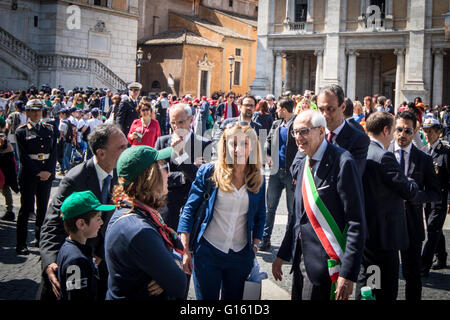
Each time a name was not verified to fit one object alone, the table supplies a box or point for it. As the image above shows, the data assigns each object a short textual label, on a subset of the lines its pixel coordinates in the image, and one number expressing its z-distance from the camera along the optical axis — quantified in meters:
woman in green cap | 2.63
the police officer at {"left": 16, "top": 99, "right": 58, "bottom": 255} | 6.85
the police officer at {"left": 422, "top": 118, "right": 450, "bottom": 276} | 6.00
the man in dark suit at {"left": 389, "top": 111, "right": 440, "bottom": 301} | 4.74
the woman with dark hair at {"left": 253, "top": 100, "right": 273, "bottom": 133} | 11.20
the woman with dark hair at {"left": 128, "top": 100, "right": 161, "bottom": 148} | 7.97
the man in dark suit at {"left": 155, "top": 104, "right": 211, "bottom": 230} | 4.96
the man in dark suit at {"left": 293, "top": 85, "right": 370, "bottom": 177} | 4.36
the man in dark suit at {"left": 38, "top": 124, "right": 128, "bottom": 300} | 3.59
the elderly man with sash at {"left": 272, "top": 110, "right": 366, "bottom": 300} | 3.45
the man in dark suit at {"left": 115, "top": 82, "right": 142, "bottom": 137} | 10.05
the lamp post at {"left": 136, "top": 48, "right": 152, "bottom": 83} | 32.62
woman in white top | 3.82
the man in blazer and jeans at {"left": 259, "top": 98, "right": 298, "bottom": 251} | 7.13
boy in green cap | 2.99
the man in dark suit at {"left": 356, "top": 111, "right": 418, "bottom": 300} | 4.25
